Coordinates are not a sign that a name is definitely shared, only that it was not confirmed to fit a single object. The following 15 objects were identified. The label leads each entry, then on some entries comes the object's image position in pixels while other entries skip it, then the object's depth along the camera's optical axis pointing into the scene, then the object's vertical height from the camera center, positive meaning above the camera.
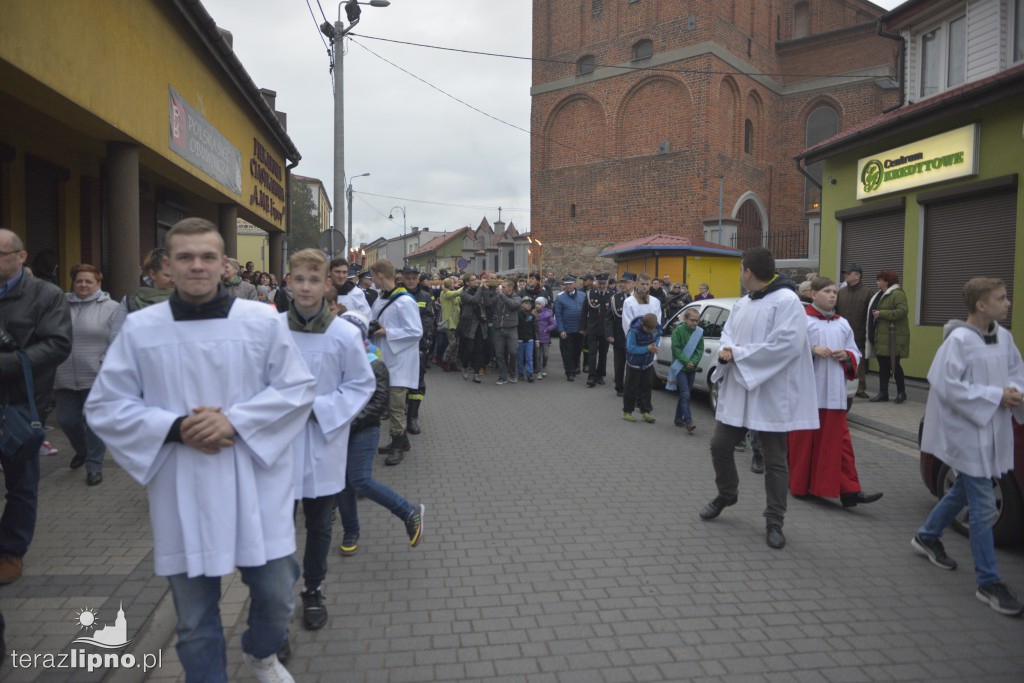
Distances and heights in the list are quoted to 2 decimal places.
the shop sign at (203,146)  9.70 +2.29
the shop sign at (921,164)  12.42 +2.61
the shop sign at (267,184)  15.26 +2.61
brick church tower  31.03 +8.80
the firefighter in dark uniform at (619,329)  12.65 -0.45
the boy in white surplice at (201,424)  2.47 -0.42
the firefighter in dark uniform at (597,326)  13.54 -0.43
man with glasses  4.00 -0.30
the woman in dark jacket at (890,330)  11.09 -0.36
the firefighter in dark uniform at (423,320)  8.15 -0.30
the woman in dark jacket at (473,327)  14.06 -0.50
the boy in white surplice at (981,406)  4.12 -0.56
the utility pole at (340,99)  17.77 +4.92
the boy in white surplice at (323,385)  3.45 -0.41
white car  10.39 -0.38
